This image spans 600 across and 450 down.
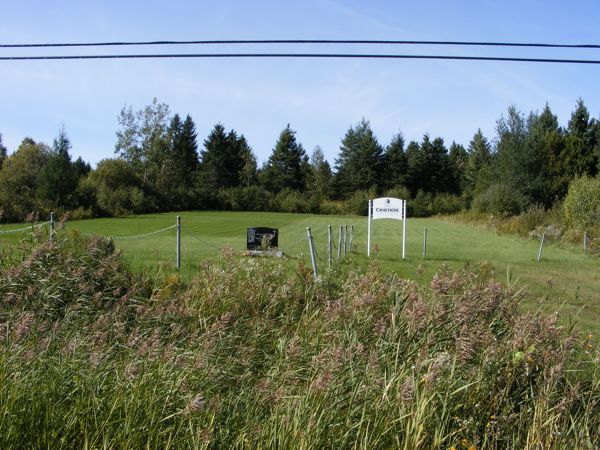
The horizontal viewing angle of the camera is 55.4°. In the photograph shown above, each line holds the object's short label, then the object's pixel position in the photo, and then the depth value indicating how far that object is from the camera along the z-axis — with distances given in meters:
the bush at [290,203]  69.75
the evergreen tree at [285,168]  80.50
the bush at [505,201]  45.41
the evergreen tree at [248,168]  81.12
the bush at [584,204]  28.06
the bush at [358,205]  69.69
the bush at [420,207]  69.44
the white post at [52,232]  6.82
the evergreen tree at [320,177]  79.12
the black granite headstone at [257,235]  15.46
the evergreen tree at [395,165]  79.00
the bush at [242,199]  69.81
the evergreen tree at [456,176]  83.38
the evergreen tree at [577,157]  50.59
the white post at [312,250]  8.52
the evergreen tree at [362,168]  77.56
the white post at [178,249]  12.41
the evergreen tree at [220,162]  77.75
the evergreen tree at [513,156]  47.97
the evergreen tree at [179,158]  74.50
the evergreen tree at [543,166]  48.28
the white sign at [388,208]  20.70
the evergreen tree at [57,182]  47.34
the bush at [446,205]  68.94
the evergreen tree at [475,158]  78.50
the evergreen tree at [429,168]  81.19
